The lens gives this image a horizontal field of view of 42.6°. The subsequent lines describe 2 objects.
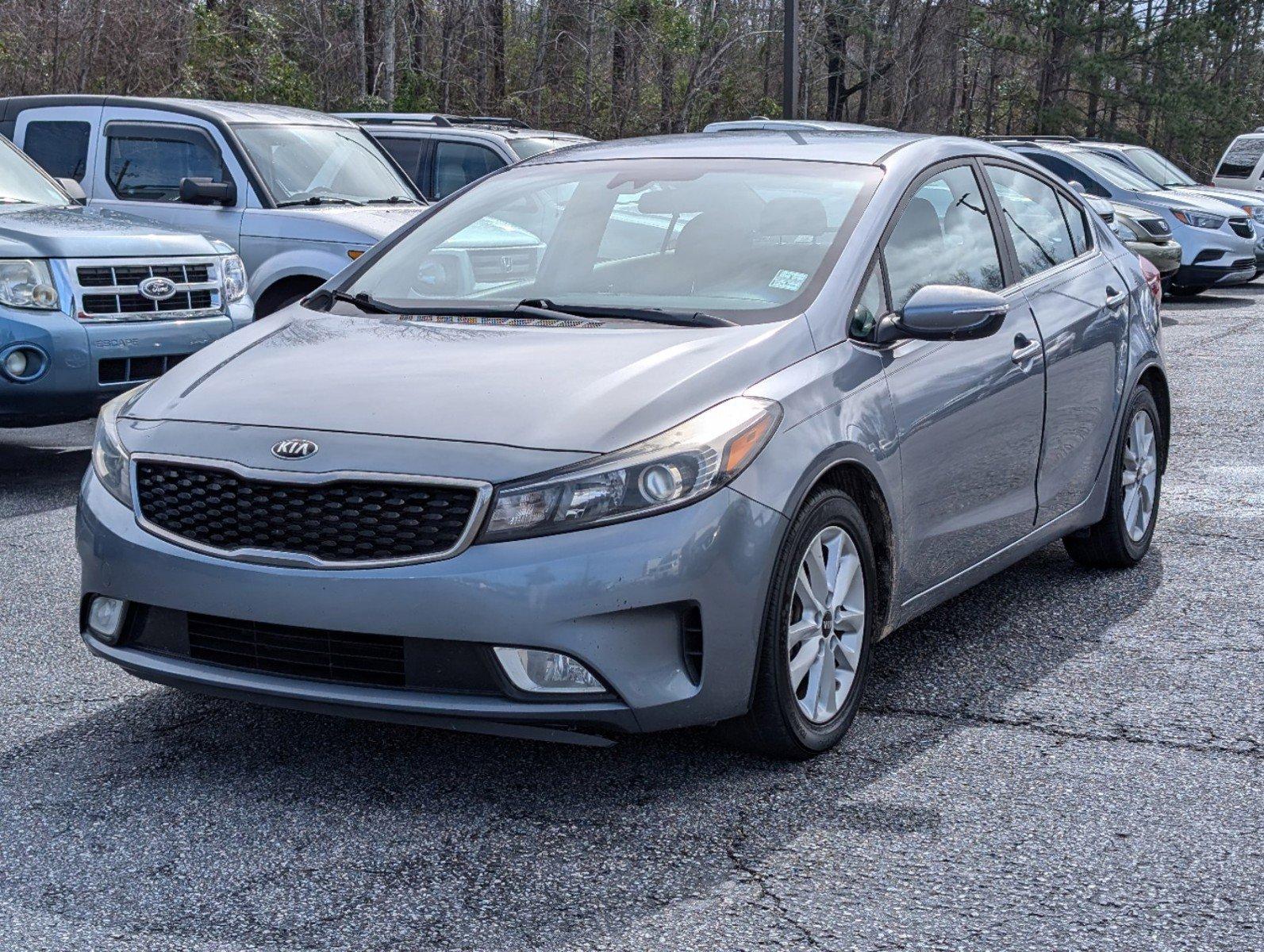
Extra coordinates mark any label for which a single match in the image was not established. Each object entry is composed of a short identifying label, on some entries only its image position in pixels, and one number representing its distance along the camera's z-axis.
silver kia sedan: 3.57
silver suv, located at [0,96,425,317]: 9.91
